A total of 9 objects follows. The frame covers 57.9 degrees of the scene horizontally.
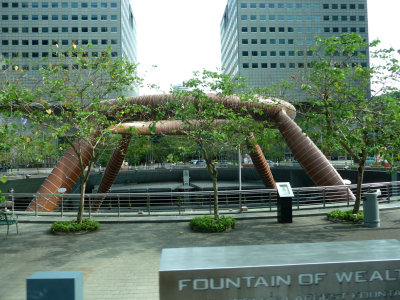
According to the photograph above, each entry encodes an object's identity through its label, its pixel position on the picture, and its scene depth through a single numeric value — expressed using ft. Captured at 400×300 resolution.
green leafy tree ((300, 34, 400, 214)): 33.99
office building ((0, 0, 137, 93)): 239.71
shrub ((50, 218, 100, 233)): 36.45
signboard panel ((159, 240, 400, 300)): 10.96
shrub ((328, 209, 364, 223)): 37.64
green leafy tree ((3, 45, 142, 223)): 35.78
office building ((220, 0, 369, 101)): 246.88
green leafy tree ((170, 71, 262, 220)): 37.35
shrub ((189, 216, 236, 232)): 35.88
